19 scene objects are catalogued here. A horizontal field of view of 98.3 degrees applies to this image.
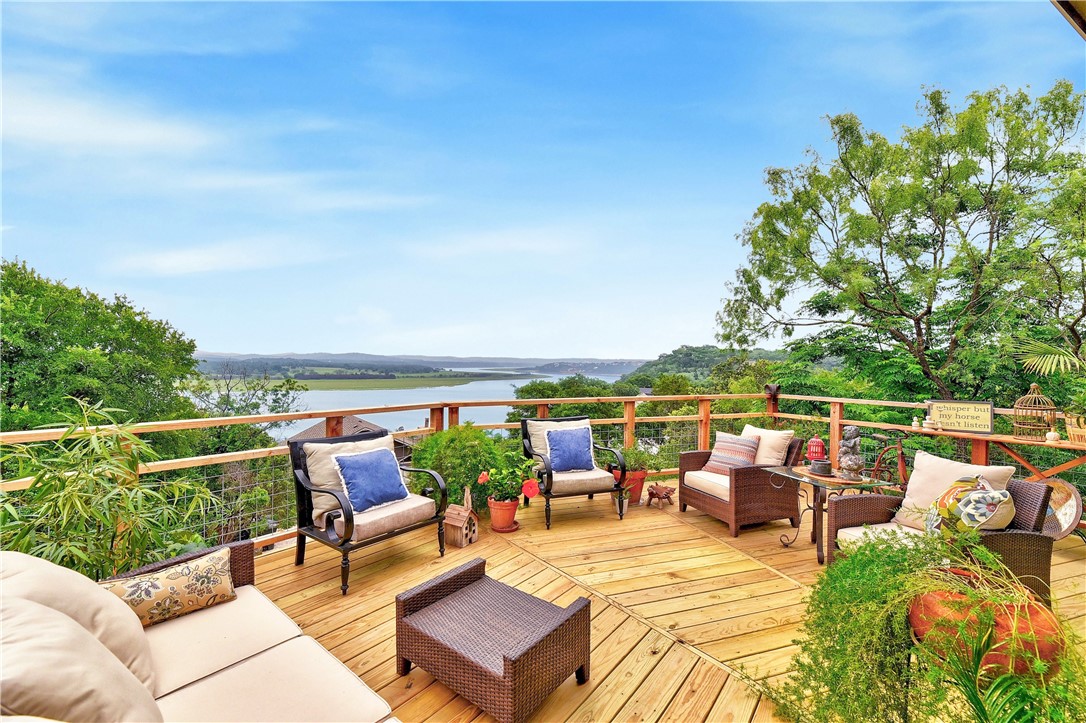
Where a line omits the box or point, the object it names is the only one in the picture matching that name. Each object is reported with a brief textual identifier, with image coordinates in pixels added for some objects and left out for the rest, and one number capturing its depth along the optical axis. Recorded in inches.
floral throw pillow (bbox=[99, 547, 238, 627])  63.9
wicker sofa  31.1
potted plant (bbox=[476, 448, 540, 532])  147.2
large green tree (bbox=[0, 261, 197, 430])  449.1
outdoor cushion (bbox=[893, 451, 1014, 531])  104.3
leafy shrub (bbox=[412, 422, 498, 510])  151.3
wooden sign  150.8
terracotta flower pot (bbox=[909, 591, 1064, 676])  36.7
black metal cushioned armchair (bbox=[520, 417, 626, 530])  155.0
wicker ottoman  62.9
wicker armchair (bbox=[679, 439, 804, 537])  141.8
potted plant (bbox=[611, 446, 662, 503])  171.2
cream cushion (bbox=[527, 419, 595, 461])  166.9
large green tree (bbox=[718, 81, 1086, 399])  285.0
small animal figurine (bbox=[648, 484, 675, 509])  171.9
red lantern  137.6
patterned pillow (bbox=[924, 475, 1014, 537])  87.2
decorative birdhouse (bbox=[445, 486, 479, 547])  134.8
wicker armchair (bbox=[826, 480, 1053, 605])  85.0
